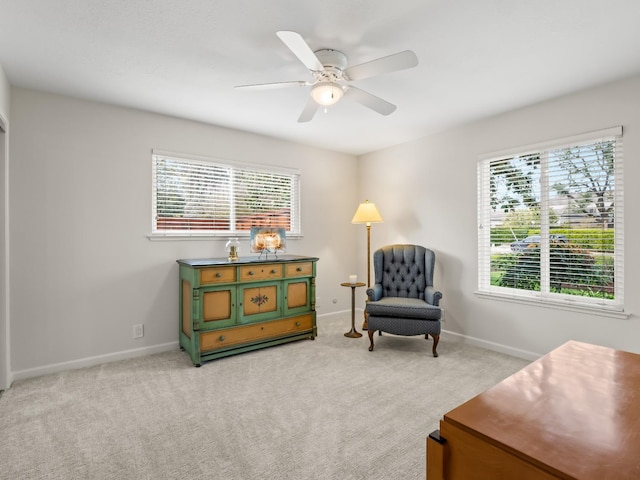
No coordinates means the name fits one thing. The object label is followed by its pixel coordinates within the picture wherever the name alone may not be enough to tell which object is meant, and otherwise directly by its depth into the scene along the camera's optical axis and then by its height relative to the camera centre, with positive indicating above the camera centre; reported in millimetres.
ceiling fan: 1893 +1040
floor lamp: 4255 +311
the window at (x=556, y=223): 2855 +156
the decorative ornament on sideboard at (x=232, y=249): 3580 -102
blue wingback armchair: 3344 -636
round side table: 3961 -1038
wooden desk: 879 -575
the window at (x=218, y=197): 3562 +504
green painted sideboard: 3156 -669
